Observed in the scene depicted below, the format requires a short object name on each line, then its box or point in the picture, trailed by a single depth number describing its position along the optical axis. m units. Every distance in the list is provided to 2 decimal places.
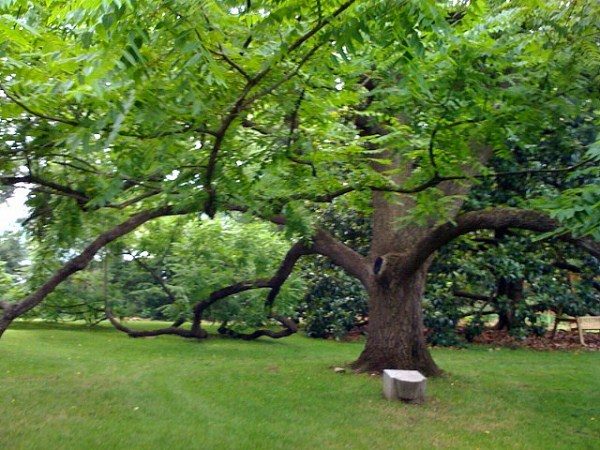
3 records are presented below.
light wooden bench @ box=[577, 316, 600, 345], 19.69
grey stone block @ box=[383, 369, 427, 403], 10.50
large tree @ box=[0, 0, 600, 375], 5.45
